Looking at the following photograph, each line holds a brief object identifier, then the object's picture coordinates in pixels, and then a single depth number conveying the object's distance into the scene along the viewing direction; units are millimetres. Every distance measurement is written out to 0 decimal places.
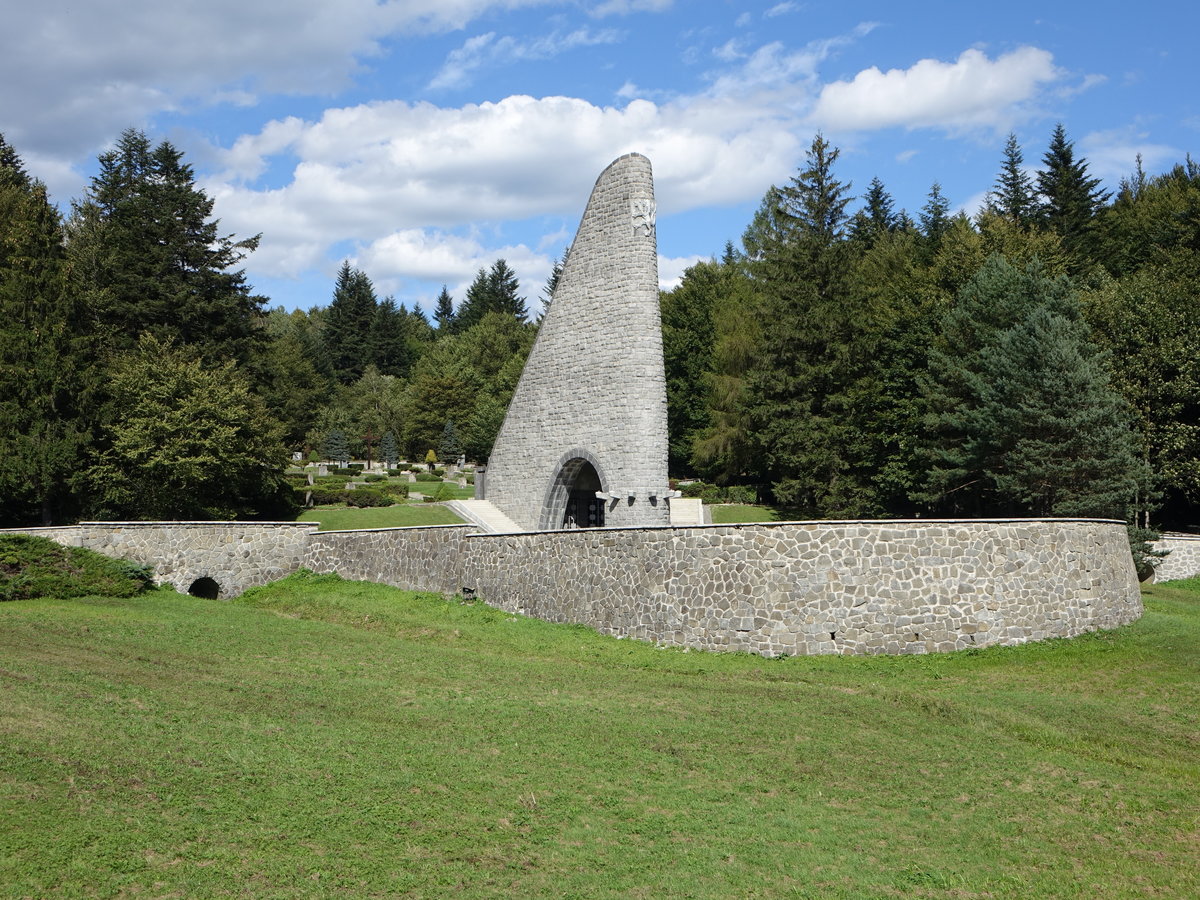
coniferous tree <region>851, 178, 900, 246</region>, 76812
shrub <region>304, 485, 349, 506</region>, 44000
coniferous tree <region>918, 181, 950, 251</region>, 64256
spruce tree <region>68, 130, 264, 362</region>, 41406
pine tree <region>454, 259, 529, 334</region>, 106688
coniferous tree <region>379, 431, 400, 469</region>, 66688
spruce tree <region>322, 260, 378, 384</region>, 102000
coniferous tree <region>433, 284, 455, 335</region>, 126494
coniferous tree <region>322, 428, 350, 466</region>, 66125
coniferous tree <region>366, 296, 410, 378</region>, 101688
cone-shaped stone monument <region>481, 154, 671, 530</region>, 27188
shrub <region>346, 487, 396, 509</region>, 42469
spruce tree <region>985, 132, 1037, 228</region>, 58094
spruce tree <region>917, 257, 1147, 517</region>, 27891
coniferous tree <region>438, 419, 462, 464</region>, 69938
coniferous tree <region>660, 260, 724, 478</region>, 57469
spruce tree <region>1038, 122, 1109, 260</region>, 53969
